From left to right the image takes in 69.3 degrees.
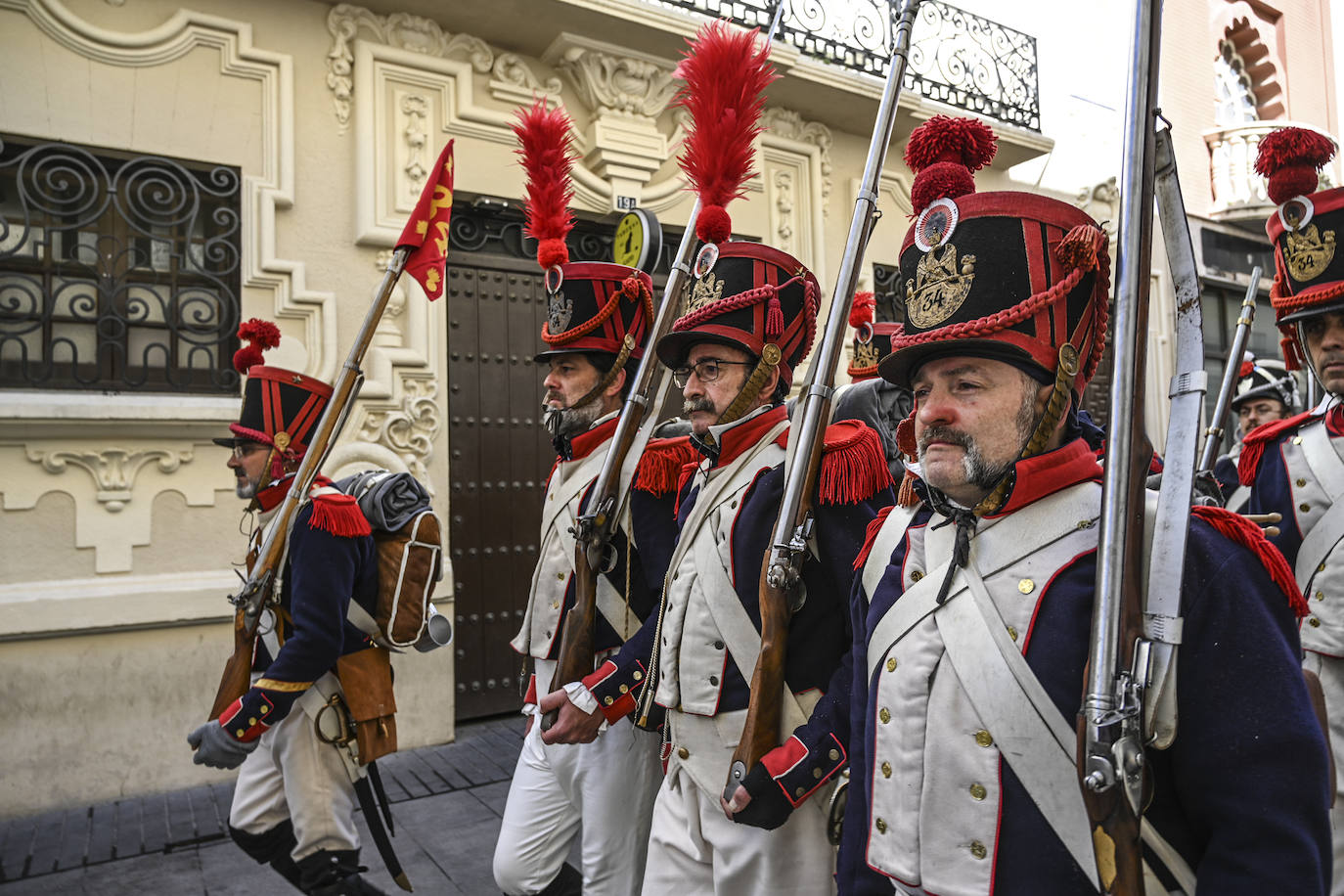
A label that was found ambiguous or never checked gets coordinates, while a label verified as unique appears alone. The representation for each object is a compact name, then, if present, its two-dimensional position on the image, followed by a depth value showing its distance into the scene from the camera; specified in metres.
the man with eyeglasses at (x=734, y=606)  2.31
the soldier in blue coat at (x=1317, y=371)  2.71
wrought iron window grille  5.43
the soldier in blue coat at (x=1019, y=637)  1.33
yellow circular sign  4.08
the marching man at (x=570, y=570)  3.04
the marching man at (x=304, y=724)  3.33
